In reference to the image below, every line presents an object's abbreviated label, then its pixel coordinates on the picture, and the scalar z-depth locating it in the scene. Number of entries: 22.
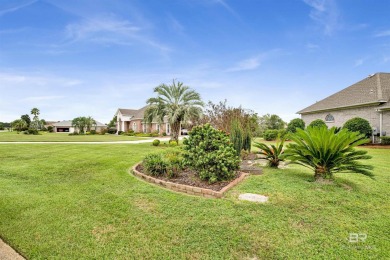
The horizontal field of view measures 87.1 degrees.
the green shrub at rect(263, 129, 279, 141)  22.70
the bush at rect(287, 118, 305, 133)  22.35
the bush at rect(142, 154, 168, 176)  6.08
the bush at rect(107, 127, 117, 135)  49.09
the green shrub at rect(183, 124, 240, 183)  5.18
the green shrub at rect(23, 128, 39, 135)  38.80
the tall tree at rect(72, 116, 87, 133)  46.47
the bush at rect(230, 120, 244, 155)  8.30
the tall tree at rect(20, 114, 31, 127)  60.72
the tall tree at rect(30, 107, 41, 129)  65.25
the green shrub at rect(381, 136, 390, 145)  15.09
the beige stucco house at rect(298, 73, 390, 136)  16.48
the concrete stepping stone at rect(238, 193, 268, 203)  4.16
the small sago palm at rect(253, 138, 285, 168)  7.26
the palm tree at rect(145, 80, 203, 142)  16.72
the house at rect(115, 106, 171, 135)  37.81
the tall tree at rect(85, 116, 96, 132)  47.62
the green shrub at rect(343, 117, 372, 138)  16.44
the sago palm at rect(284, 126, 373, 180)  4.82
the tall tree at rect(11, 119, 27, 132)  47.59
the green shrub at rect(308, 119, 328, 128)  20.55
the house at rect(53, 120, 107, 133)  66.94
